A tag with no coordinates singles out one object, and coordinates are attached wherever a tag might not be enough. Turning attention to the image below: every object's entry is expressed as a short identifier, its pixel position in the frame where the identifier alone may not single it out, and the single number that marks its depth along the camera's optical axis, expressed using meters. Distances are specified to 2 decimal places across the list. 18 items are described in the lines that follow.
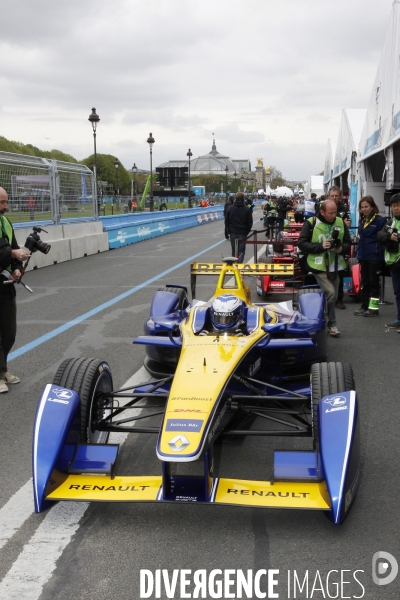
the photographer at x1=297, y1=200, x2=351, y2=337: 7.89
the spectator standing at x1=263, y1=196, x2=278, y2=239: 18.76
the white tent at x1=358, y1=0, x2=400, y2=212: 12.01
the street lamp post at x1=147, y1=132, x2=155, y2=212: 40.19
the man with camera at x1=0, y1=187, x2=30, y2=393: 5.73
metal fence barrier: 14.70
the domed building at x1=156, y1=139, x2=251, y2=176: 193.38
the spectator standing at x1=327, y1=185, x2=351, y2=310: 10.23
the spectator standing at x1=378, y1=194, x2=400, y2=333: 8.29
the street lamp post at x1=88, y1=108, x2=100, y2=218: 28.73
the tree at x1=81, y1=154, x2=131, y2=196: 115.19
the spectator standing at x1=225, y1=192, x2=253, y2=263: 14.89
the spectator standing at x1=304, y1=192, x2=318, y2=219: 16.15
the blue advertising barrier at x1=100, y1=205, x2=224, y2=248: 22.23
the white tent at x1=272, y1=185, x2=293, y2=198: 31.19
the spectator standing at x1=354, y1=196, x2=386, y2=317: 9.34
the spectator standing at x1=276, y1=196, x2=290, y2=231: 21.22
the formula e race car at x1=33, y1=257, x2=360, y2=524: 3.29
